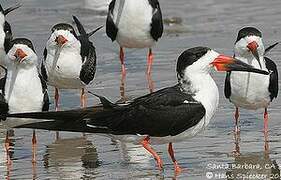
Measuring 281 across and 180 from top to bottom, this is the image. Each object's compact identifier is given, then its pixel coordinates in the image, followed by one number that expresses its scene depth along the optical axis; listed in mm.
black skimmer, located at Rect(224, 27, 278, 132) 10180
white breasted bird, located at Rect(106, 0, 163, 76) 12820
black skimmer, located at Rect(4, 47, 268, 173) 8359
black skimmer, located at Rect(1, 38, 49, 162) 9539
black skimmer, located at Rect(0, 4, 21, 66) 13125
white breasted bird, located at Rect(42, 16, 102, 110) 11242
